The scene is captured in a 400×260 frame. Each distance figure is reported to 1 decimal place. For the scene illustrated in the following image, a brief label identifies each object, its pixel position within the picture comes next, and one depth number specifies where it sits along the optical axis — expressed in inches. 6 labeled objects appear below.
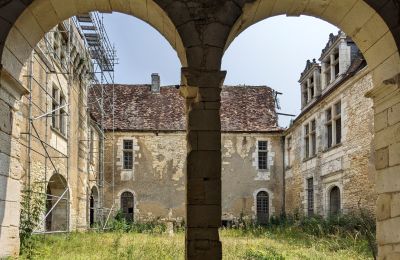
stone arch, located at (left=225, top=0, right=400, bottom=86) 208.4
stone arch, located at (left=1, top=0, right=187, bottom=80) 206.1
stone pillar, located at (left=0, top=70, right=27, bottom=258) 211.6
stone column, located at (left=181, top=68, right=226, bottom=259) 191.9
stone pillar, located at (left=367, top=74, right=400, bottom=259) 204.5
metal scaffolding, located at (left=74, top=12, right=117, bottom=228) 696.4
